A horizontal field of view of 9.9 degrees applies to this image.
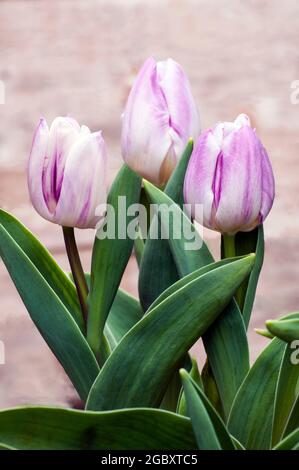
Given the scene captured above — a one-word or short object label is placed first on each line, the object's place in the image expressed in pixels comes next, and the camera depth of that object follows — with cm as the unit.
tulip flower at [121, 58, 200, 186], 86
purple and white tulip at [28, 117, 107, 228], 84
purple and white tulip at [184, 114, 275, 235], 83
